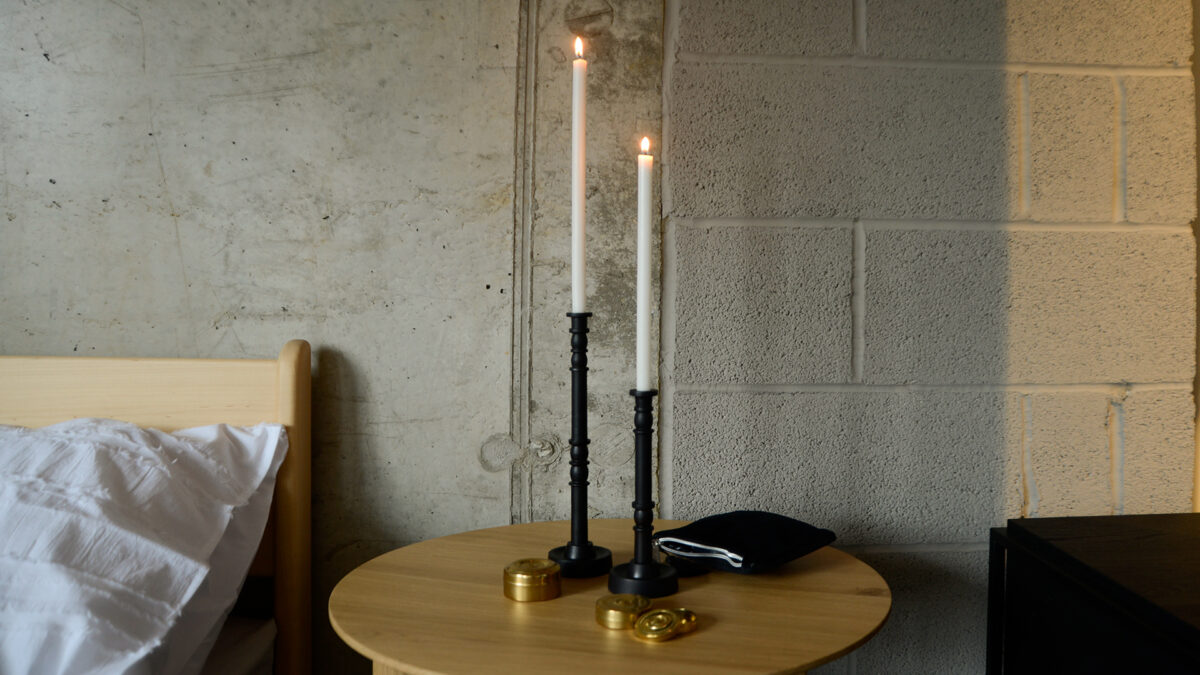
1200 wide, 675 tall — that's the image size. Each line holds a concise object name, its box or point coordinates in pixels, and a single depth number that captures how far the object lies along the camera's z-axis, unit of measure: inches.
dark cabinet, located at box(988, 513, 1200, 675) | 29.7
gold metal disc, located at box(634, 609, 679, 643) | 30.0
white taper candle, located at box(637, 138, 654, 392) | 33.6
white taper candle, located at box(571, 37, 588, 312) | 34.9
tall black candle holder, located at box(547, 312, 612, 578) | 37.0
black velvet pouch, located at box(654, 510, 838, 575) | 37.4
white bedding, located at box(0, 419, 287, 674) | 30.5
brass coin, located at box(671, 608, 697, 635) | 30.8
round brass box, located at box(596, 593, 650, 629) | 31.3
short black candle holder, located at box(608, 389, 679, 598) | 34.5
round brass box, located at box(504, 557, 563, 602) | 34.2
